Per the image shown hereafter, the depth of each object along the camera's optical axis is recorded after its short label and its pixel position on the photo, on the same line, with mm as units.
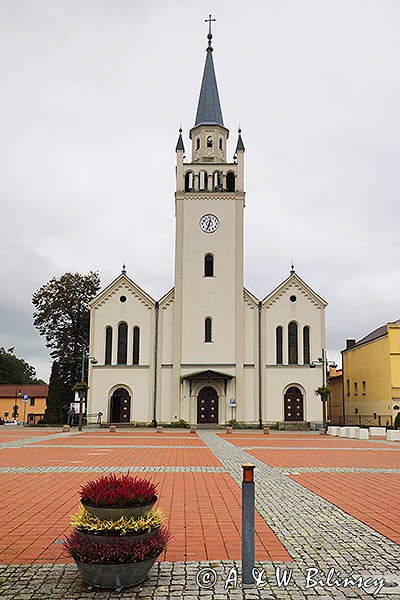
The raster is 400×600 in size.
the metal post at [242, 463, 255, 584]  5793
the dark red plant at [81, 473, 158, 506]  5723
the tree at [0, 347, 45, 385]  103019
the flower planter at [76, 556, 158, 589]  5551
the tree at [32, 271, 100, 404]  52250
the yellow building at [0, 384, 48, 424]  78625
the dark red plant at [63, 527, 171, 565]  5535
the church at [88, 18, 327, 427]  45750
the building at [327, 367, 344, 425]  59125
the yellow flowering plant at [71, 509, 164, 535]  5594
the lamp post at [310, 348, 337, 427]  44853
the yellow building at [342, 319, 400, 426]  46125
